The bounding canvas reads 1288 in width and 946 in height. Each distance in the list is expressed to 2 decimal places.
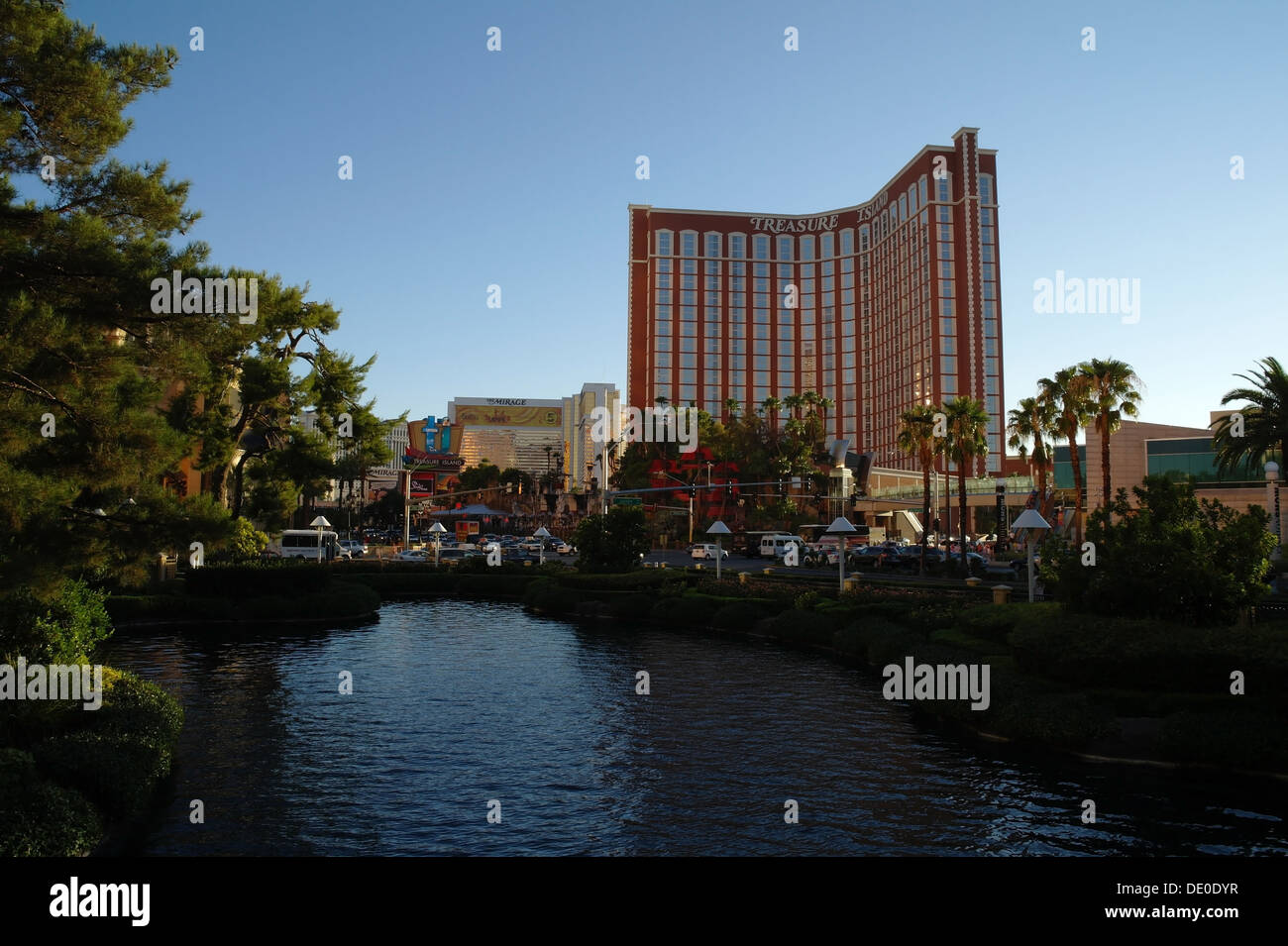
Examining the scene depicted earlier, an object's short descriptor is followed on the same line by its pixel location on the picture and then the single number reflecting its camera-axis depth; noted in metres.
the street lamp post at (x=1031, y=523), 25.86
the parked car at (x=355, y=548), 66.58
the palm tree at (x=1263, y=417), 32.41
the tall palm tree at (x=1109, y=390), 41.44
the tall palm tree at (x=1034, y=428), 44.84
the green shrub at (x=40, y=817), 8.70
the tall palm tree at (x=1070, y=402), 41.88
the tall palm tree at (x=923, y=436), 50.47
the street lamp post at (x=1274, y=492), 32.19
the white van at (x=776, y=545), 63.22
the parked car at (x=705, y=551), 63.06
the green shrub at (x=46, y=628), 12.83
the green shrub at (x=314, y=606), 32.44
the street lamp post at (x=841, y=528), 31.51
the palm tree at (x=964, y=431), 47.28
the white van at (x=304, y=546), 58.81
